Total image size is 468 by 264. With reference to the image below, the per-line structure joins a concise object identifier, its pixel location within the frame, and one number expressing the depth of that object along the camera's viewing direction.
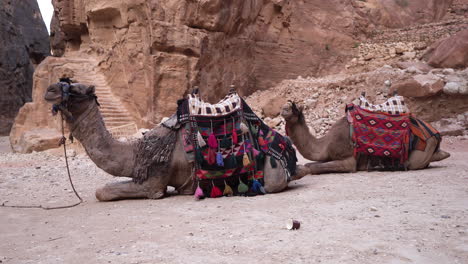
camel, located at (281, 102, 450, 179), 5.82
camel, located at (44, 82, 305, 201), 4.34
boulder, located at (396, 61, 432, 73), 11.45
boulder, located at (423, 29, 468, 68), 10.92
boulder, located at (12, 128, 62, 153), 10.14
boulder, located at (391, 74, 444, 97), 9.96
